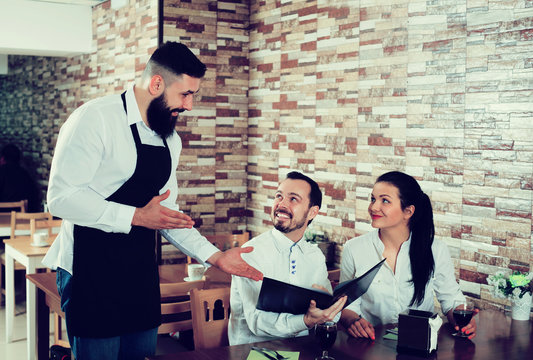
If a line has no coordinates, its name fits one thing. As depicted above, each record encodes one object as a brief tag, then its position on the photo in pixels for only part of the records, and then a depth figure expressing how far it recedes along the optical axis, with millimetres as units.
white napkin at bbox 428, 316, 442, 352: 2188
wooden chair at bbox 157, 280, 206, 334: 2887
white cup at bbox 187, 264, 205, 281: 3646
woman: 2805
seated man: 2490
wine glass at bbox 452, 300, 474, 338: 2377
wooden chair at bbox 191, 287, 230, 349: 2570
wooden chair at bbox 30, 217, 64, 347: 4495
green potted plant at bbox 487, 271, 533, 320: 2805
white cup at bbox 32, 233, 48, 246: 4758
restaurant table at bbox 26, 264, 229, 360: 3328
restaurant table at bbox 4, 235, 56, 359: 4246
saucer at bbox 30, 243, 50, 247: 4765
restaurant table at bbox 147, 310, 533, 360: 2125
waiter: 2121
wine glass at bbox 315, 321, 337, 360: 2073
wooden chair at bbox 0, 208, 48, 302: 5395
